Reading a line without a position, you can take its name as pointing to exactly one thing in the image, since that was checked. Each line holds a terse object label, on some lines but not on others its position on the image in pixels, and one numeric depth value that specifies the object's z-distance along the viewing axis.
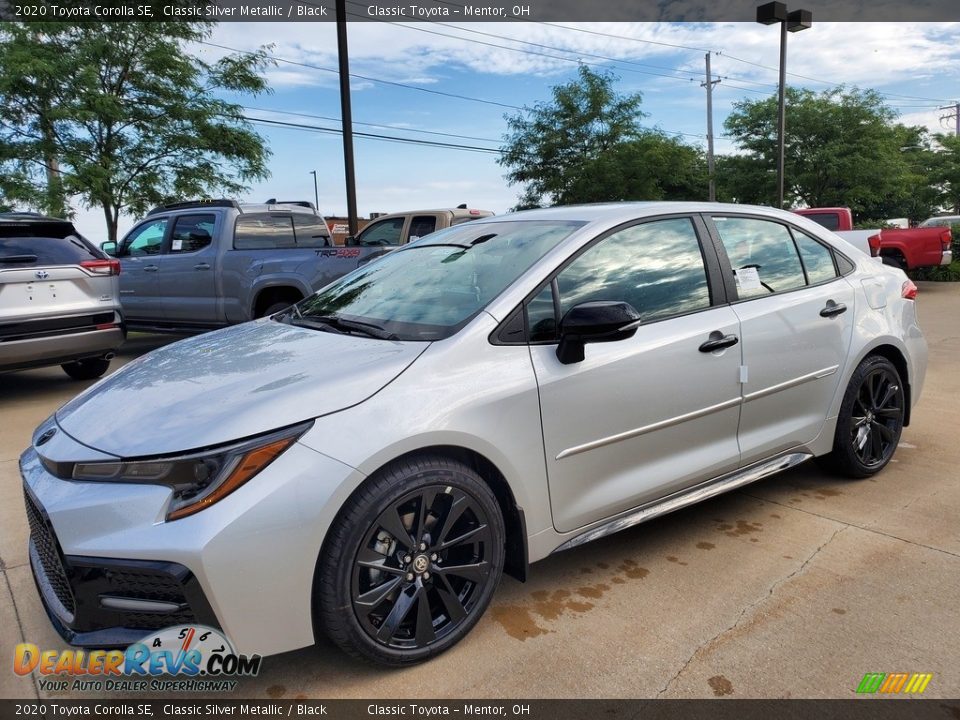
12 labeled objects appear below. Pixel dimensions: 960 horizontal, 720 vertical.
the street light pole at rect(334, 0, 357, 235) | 10.80
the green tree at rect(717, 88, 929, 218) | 20.45
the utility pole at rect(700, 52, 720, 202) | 41.78
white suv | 6.27
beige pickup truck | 10.98
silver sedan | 2.17
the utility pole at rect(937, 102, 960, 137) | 65.00
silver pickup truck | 8.22
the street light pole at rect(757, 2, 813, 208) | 15.08
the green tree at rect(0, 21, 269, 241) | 11.90
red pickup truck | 14.81
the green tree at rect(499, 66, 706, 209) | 23.50
